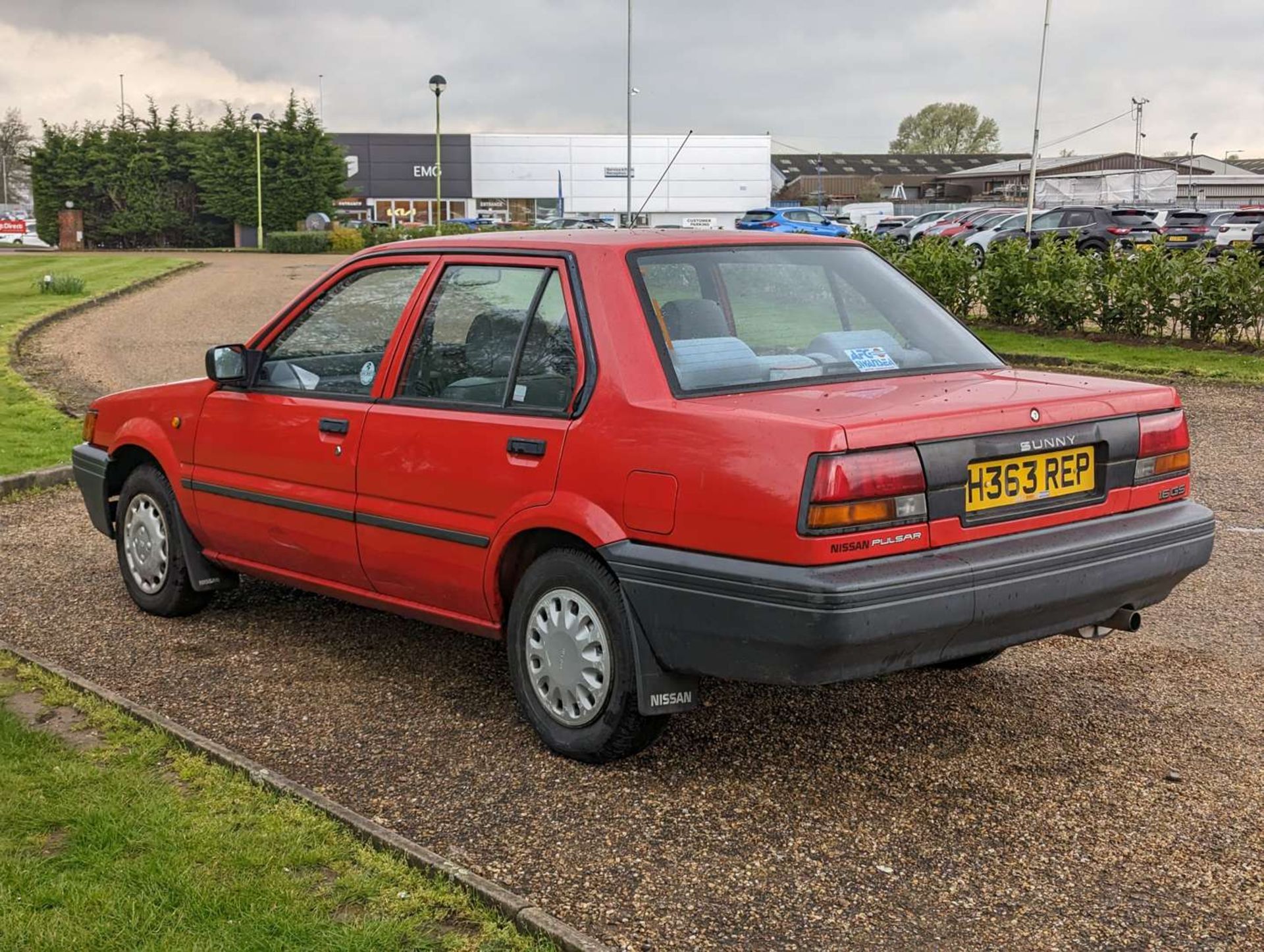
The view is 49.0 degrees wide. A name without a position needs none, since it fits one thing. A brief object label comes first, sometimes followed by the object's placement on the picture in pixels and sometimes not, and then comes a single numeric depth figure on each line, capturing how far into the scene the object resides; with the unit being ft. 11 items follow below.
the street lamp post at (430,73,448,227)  118.93
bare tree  374.63
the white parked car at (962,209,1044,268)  117.91
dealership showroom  267.18
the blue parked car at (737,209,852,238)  152.46
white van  202.06
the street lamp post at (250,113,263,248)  193.88
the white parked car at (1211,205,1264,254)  113.39
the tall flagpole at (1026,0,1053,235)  141.75
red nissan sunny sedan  12.62
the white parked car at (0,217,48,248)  221.46
